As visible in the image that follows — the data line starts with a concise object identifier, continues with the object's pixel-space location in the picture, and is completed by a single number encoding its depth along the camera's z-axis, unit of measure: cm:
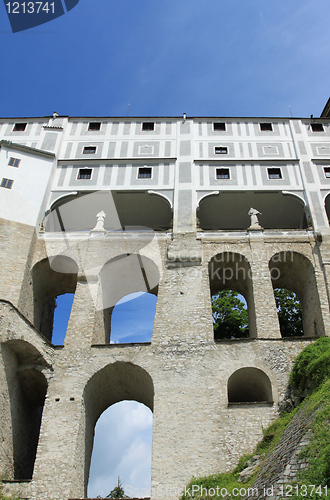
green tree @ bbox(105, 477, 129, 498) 2448
